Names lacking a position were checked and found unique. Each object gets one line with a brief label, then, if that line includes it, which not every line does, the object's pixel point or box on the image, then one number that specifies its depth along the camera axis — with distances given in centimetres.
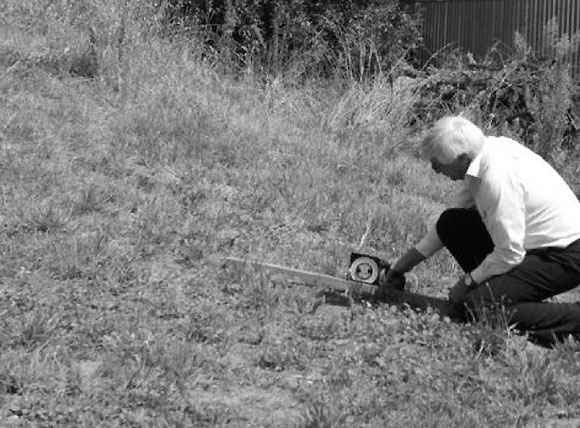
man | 458
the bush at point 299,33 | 1112
